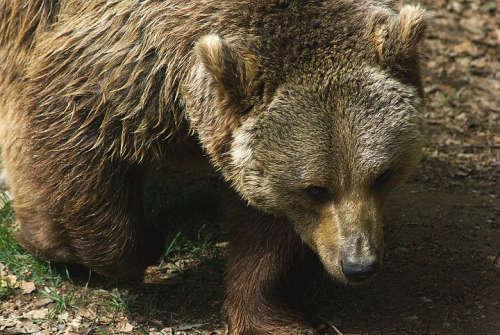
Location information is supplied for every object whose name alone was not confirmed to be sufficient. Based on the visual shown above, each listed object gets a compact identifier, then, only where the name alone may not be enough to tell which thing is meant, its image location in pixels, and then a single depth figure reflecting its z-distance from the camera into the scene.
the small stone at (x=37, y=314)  13.18
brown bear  10.59
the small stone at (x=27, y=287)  13.76
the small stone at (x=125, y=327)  12.95
